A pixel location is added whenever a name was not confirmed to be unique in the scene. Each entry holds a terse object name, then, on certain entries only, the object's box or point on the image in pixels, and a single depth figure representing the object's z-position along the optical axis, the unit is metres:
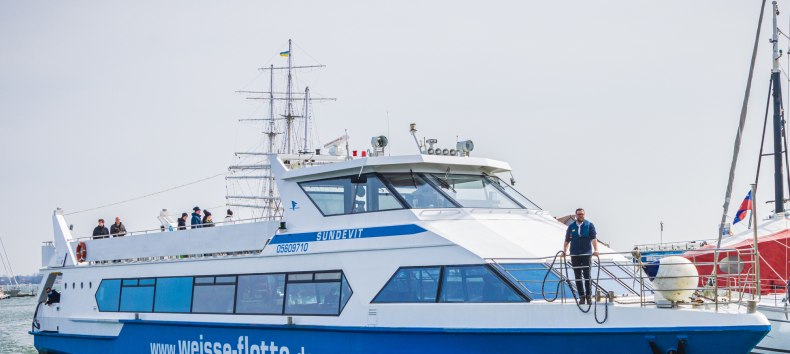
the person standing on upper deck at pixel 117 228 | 20.31
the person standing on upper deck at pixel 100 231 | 20.50
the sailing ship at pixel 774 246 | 14.24
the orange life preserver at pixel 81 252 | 19.81
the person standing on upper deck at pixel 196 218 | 18.41
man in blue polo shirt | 12.16
